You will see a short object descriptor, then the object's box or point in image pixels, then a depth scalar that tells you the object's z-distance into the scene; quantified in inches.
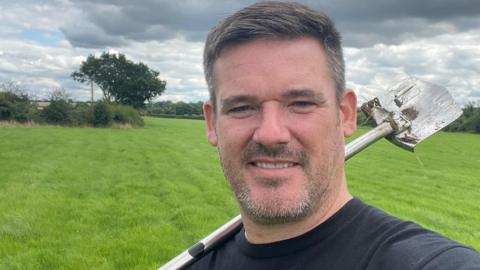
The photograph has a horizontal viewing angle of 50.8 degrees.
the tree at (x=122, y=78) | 2770.7
